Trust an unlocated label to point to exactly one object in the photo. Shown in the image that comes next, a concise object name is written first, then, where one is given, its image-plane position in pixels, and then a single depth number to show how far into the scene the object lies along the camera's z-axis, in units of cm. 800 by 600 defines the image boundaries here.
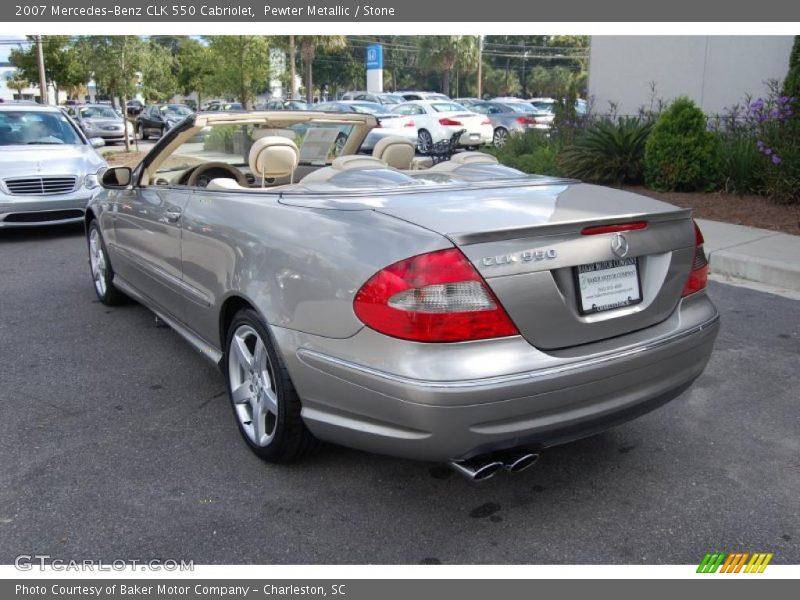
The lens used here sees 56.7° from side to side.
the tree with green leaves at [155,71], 2220
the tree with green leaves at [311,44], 4816
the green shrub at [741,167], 998
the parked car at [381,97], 3026
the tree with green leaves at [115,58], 2072
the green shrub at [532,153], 1238
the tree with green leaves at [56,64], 3233
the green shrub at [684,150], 1030
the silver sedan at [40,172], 877
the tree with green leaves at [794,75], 935
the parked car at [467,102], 2773
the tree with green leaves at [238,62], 2567
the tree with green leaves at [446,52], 6066
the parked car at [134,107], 3912
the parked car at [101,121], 2900
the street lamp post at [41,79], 2081
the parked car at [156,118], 3212
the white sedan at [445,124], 2234
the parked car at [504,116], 2377
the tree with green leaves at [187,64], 5188
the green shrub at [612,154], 1140
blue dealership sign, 3991
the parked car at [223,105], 2845
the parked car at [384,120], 2025
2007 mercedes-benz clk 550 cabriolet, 262
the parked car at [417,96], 3424
